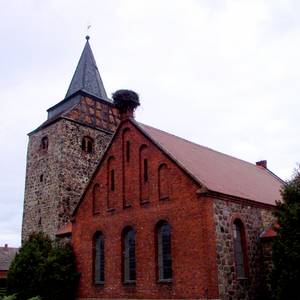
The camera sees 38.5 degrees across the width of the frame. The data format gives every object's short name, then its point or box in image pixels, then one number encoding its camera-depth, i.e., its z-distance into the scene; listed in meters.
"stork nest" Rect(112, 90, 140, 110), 24.44
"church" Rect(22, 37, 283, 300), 18.78
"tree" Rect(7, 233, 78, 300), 23.88
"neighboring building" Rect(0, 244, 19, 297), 45.31
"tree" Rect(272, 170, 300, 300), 16.84
